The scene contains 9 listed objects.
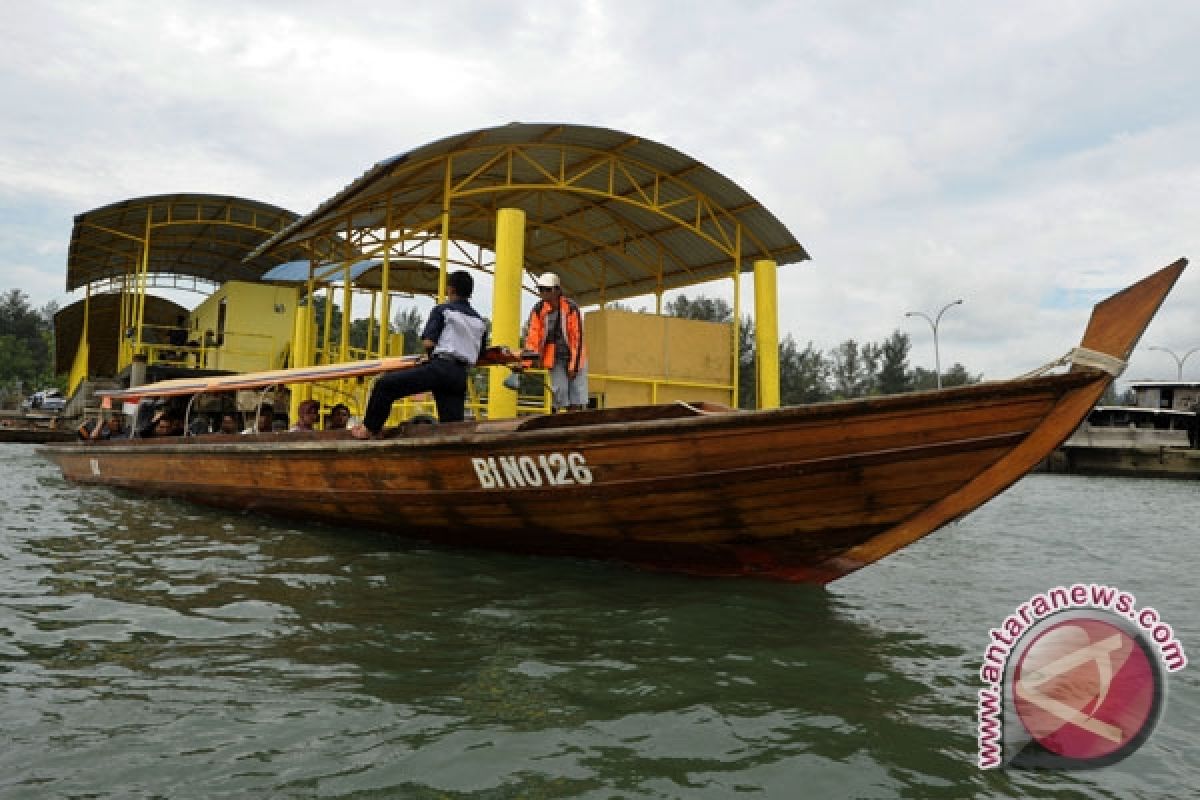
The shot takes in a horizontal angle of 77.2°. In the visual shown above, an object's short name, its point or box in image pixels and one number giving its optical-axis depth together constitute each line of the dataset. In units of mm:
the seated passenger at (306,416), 7703
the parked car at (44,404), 37406
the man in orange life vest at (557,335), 6586
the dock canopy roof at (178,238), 16688
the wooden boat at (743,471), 3836
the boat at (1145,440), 29219
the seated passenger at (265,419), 8375
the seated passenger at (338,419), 8055
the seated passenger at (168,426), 9852
